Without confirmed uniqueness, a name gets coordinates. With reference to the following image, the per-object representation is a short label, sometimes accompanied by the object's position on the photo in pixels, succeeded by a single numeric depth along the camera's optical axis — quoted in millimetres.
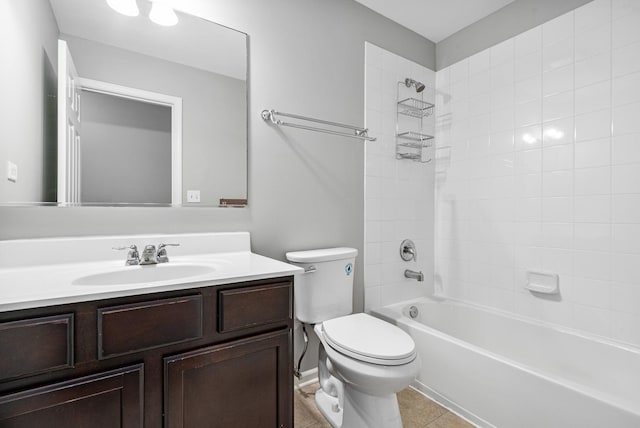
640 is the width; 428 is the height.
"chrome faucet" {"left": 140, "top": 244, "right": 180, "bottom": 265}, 1232
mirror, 1154
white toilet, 1251
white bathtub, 1229
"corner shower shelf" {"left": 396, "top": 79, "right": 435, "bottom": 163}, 2281
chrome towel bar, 1677
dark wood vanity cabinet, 756
